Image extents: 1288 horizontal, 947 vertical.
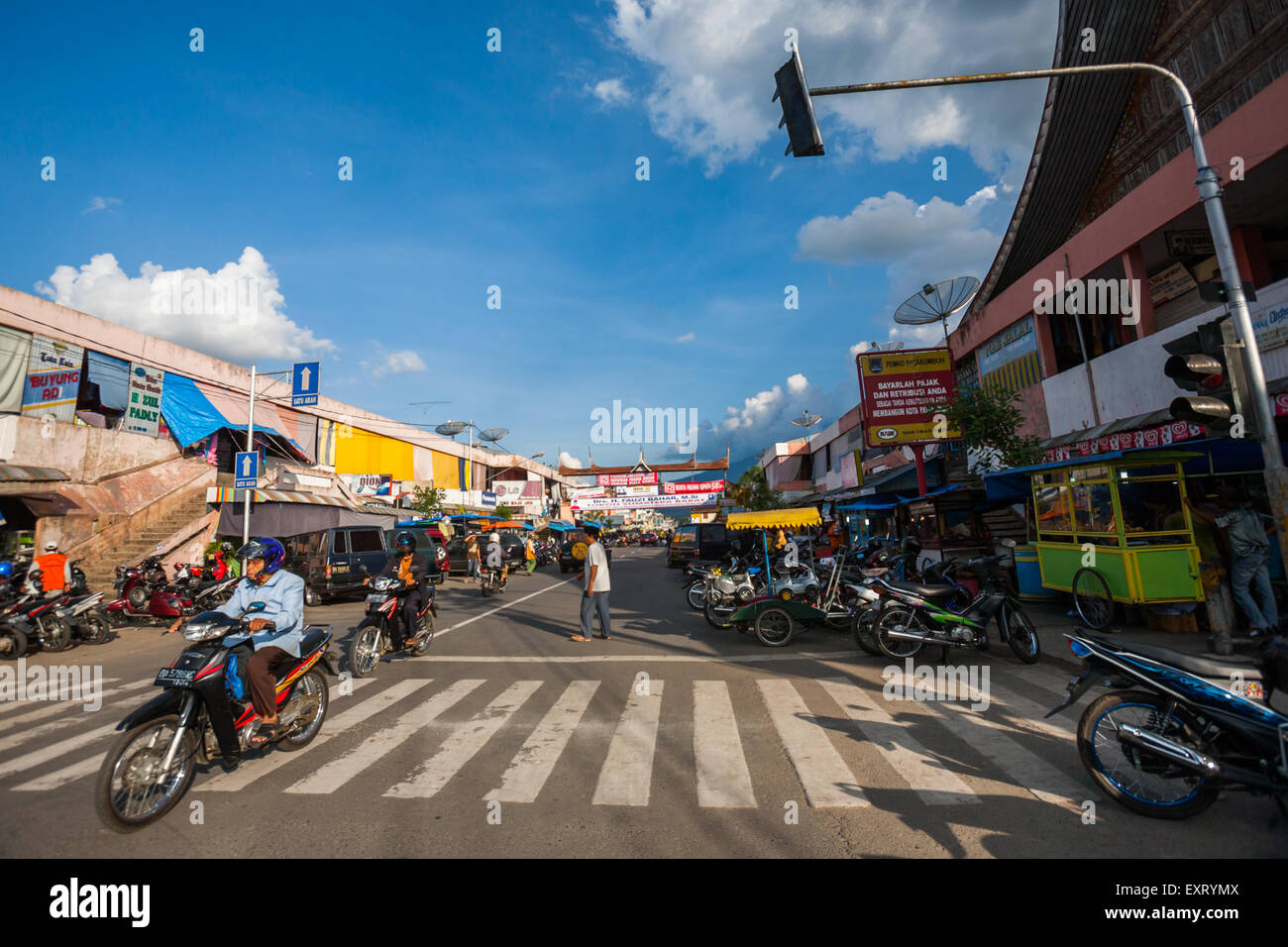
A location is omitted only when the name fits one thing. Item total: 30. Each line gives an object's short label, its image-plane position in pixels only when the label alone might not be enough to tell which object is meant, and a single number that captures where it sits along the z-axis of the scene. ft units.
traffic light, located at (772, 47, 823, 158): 18.65
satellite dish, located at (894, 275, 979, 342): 68.74
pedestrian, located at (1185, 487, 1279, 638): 25.26
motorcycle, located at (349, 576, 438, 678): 27.81
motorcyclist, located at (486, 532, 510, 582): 60.64
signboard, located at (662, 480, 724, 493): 203.91
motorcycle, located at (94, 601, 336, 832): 12.80
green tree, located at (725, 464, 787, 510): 150.30
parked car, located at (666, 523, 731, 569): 86.48
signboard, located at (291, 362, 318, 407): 66.08
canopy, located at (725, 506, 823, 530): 47.83
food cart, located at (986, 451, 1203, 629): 28.17
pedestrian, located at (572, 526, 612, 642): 34.01
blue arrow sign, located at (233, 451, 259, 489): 53.88
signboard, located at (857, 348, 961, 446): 62.80
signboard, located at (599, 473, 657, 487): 226.09
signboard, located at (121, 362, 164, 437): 65.83
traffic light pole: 18.01
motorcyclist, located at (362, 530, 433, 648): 30.55
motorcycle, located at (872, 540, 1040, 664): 26.61
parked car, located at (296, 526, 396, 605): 51.98
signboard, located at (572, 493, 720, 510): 193.36
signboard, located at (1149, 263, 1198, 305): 44.47
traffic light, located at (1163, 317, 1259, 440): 18.04
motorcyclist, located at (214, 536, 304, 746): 15.80
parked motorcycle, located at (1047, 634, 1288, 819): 11.76
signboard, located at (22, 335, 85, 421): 56.54
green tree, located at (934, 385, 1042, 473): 48.26
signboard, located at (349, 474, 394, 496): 108.37
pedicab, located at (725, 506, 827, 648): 32.91
